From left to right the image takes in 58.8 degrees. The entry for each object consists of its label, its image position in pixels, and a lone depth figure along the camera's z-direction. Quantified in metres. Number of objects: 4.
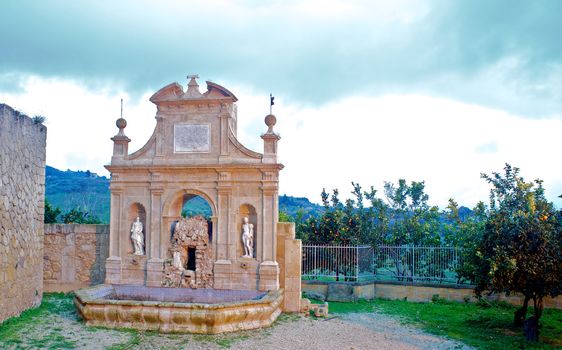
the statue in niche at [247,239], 14.93
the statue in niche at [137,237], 15.64
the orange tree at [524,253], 11.10
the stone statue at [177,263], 15.18
